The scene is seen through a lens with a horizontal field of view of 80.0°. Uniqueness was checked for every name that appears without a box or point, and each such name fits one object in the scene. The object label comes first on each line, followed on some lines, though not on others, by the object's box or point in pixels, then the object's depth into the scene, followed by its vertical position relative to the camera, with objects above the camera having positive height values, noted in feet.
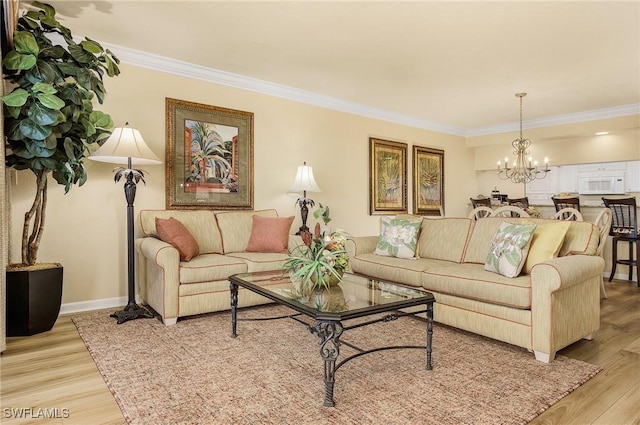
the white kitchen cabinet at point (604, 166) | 19.26 +2.23
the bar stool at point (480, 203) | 19.24 +0.37
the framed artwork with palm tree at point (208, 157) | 13.08 +1.95
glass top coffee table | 6.01 -1.65
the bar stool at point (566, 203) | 17.10 +0.29
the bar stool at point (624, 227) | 15.67 -0.74
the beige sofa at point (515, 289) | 7.79 -1.84
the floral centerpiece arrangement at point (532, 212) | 16.24 -0.11
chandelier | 17.11 +2.12
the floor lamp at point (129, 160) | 10.20 +1.42
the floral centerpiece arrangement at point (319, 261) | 7.60 -1.05
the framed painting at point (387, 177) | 18.86 +1.71
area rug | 5.79 -3.06
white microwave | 19.33 +1.37
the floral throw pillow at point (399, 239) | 12.15 -0.93
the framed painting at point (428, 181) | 21.06 +1.65
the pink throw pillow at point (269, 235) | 12.91 -0.84
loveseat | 10.05 -1.50
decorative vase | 7.72 -1.42
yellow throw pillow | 9.09 -0.80
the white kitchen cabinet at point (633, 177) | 18.80 +1.61
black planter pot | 8.80 -2.09
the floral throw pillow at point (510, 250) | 8.87 -0.97
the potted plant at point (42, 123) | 8.15 +2.02
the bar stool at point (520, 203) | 18.52 +0.33
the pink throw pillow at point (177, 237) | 10.71 -0.74
